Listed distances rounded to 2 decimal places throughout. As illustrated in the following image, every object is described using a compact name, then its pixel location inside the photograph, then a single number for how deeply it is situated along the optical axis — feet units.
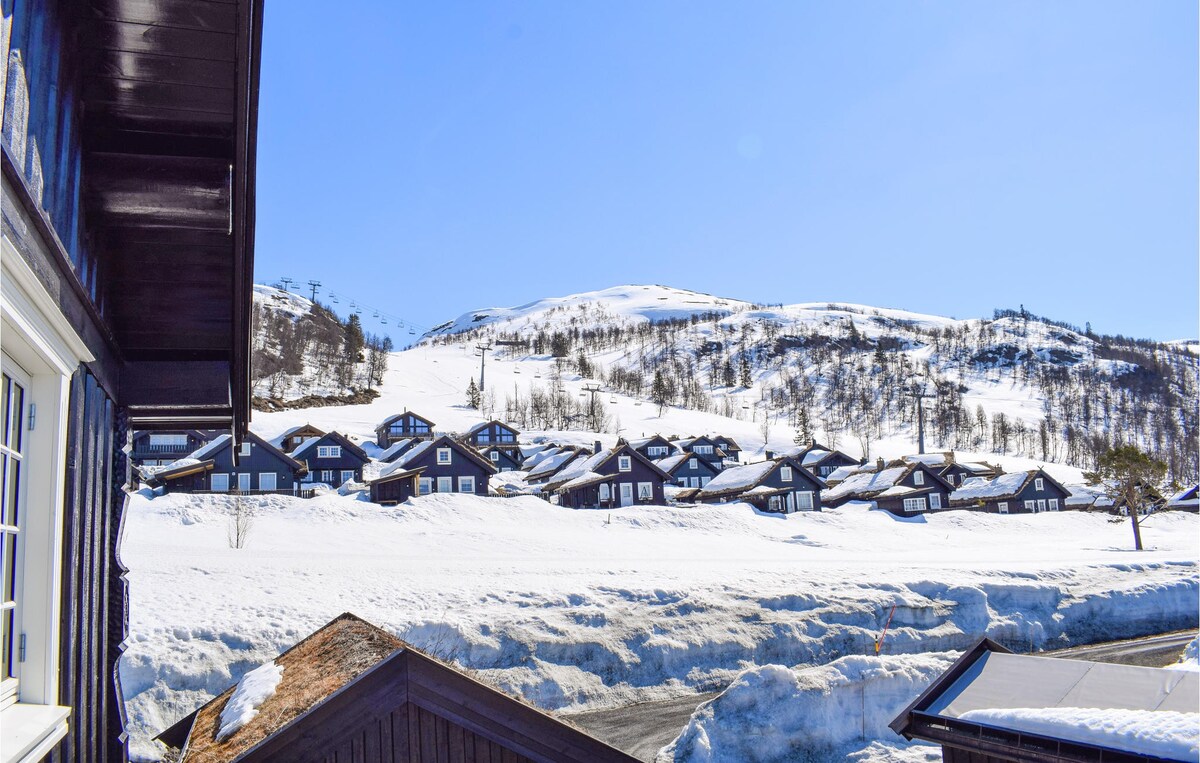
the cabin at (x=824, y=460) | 280.72
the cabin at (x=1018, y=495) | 205.67
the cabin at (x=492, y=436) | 273.33
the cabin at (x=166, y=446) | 204.03
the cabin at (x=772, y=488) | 192.95
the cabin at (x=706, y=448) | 284.61
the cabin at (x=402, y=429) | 272.92
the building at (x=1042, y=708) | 25.16
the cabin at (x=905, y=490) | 199.52
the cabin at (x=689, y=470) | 225.27
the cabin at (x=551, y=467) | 225.35
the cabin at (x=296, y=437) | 231.87
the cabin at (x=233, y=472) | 172.04
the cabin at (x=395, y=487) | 165.89
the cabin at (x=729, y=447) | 299.99
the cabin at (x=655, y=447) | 255.29
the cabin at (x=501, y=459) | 259.39
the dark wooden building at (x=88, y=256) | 9.91
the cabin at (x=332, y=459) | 211.00
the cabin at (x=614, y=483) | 179.93
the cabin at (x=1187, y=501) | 219.61
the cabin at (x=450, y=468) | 182.60
